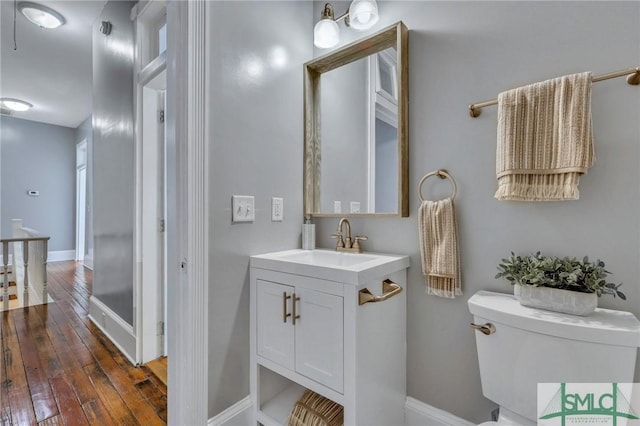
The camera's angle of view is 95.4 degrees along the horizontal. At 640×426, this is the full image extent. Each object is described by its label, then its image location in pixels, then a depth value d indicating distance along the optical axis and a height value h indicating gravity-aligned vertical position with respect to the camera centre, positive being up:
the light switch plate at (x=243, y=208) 1.30 +0.01
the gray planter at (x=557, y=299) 0.88 -0.28
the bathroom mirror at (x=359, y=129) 1.36 +0.44
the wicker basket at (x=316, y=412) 1.17 -0.84
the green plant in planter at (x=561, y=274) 0.88 -0.20
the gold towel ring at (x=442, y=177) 1.23 +0.14
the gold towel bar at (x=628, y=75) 0.89 +0.42
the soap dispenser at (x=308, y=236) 1.59 -0.14
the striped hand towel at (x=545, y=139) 0.92 +0.24
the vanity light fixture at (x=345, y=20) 1.38 +0.94
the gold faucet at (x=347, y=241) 1.48 -0.16
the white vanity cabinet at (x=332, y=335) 1.04 -0.50
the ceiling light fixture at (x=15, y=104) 4.29 +1.59
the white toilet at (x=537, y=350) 0.80 -0.41
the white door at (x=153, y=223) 1.98 -0.09
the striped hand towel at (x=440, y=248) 1.19 -0.15
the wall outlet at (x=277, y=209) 1.48 +0.01
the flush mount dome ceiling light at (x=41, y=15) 2.34 +1.63
